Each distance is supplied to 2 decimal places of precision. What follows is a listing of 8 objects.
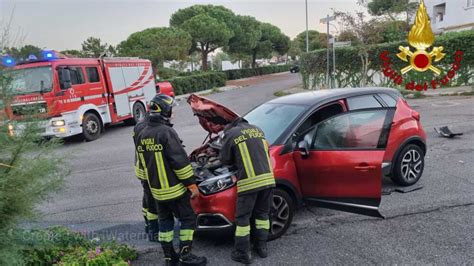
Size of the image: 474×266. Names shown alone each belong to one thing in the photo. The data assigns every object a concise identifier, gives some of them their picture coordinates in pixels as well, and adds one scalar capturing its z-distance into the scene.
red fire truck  10.63
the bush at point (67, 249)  3.16
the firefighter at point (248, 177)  3.53
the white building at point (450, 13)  30.00
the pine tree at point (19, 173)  2.69
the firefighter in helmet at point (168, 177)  3.43
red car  3.83
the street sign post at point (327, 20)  13.75
